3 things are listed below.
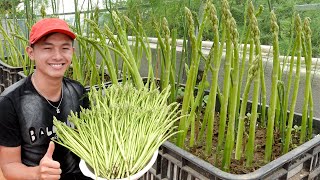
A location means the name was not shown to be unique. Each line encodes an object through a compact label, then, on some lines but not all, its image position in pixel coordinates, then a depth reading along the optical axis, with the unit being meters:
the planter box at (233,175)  0.81
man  0.97
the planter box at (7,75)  2.22
